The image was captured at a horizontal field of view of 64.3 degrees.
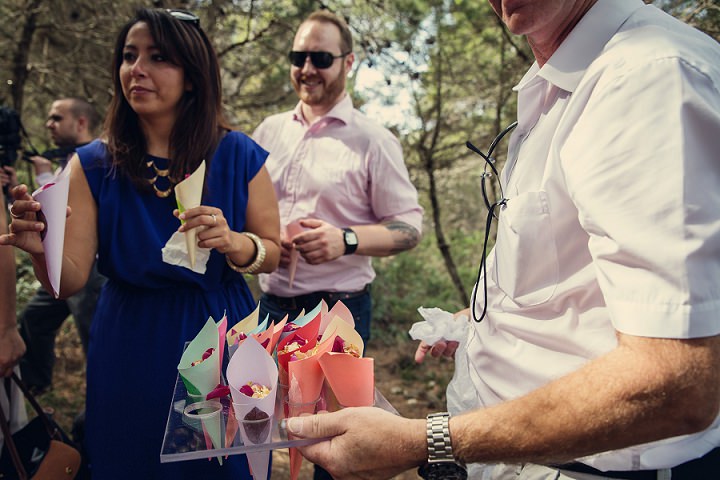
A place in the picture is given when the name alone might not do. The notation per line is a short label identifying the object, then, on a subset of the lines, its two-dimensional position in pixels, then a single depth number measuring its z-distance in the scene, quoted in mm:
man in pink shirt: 3121
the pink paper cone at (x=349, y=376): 1300
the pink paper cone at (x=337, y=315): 1578
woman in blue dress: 2109
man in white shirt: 912
